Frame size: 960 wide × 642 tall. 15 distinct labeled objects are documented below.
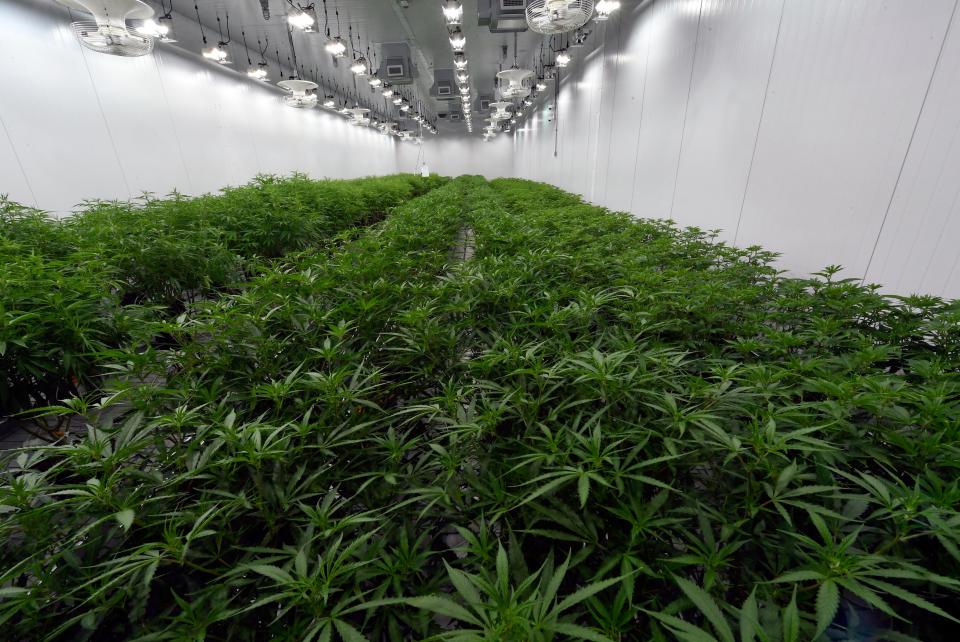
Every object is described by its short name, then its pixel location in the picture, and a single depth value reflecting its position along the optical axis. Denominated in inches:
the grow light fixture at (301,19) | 219.1
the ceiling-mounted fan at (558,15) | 145.3
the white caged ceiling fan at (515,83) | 268.5
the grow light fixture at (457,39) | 259.4
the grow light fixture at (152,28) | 189.3
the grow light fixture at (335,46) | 272.5
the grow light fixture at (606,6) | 198.5
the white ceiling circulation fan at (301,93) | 289.8
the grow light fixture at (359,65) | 324.2
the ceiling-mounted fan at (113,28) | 133.9
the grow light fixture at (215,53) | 278.5
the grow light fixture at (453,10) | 212.0
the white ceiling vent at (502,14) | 227.8
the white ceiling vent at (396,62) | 397.4
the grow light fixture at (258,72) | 336.8
